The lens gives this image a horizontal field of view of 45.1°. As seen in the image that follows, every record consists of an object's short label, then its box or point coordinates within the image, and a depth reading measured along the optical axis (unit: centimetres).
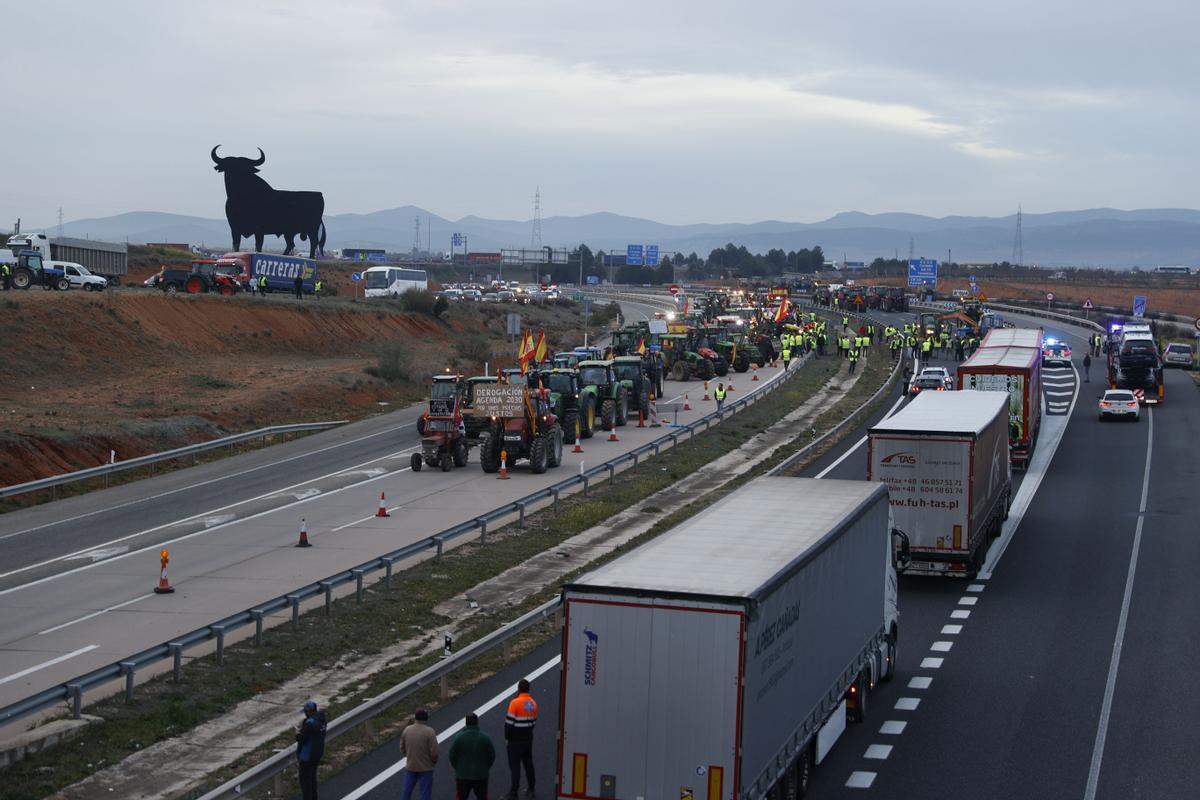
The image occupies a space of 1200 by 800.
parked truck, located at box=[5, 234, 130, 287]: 7125
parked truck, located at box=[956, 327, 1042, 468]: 4253
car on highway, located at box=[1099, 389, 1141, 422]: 5531
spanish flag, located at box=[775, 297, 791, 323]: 9569
